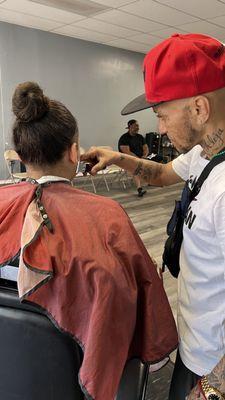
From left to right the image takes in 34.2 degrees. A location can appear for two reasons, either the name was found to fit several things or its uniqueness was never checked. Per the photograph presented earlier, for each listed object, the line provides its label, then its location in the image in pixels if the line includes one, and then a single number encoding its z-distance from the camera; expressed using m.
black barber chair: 0.81
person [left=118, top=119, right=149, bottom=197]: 6.46
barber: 0.78
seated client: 0.81
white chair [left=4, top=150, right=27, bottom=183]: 5.06
